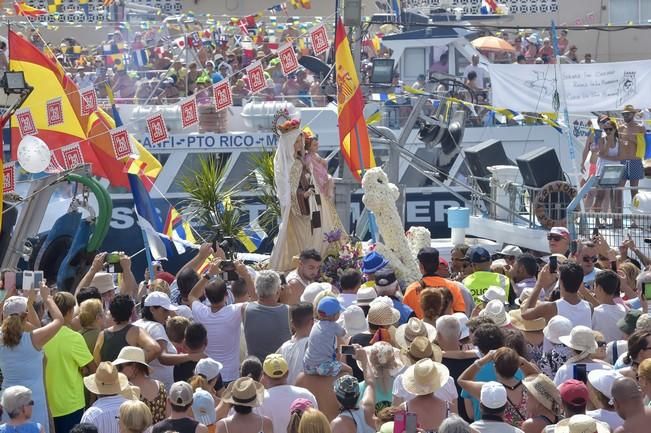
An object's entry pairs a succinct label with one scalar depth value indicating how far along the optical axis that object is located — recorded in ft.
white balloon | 43.68
